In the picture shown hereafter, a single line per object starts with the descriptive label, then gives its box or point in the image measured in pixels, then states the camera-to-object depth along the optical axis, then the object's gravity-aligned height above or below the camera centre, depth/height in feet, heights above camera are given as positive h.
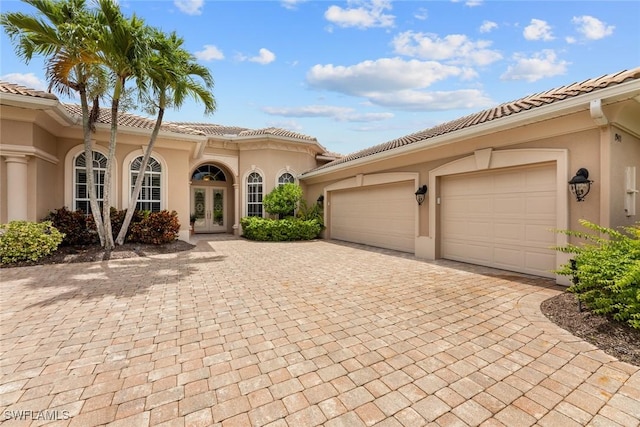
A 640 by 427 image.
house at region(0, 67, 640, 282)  17.90 +3.37
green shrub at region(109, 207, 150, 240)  31.65 -0.86
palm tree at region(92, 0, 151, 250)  23.88 +14.33
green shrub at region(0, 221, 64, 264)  23.26 -2.50
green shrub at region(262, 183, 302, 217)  45.06 +1.79
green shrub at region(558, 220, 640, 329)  10.62 -2.75
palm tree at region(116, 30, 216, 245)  25.85 +12.66
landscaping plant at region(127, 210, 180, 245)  31.76 -1.94
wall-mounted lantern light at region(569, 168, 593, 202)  17.57 +1.65
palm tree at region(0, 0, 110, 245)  23.16 +14.15
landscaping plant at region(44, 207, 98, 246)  28.60 -1.43
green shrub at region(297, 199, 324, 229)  46.42 -0.18
